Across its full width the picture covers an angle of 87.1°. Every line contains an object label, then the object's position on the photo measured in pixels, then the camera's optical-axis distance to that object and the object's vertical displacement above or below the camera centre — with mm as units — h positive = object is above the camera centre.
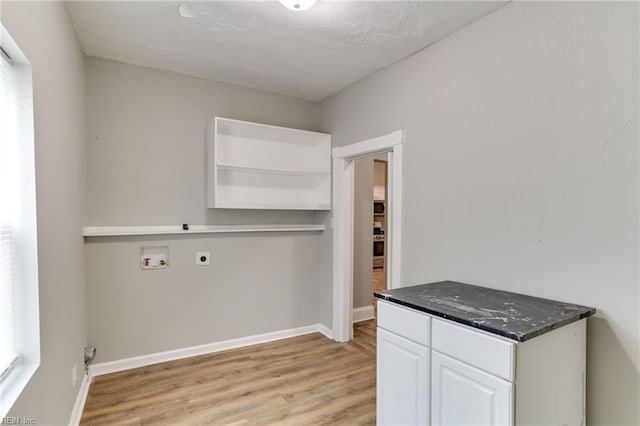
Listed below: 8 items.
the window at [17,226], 1312 -79
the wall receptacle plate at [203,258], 3158 -493
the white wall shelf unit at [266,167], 3143 +385
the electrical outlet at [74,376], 2085 -1085
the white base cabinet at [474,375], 1353 -765
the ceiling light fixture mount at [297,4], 1884 +1145
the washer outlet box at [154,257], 2936 -449
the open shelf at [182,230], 2736 -216
